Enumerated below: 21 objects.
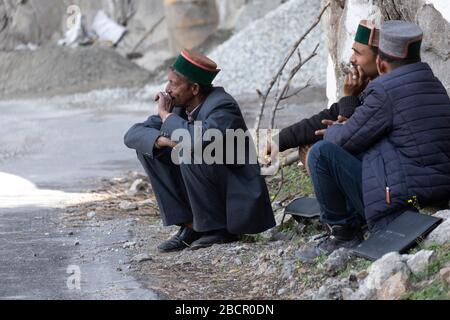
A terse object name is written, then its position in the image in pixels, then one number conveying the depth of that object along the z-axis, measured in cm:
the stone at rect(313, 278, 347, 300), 981
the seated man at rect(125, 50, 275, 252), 1265
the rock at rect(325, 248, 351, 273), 1073
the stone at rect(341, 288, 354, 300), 969
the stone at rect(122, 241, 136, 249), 1377
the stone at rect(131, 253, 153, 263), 1266
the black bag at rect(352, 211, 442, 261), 1045
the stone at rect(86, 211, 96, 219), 1643
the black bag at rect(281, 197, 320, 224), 1276
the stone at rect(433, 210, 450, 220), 1079
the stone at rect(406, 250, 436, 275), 979
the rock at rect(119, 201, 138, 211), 1716
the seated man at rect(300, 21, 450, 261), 1073
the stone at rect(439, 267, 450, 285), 945
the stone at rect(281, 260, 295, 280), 1112
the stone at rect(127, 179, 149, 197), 1906
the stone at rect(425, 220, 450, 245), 1041
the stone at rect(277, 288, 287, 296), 1073
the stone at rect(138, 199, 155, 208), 1744
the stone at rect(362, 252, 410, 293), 964
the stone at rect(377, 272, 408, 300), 949
